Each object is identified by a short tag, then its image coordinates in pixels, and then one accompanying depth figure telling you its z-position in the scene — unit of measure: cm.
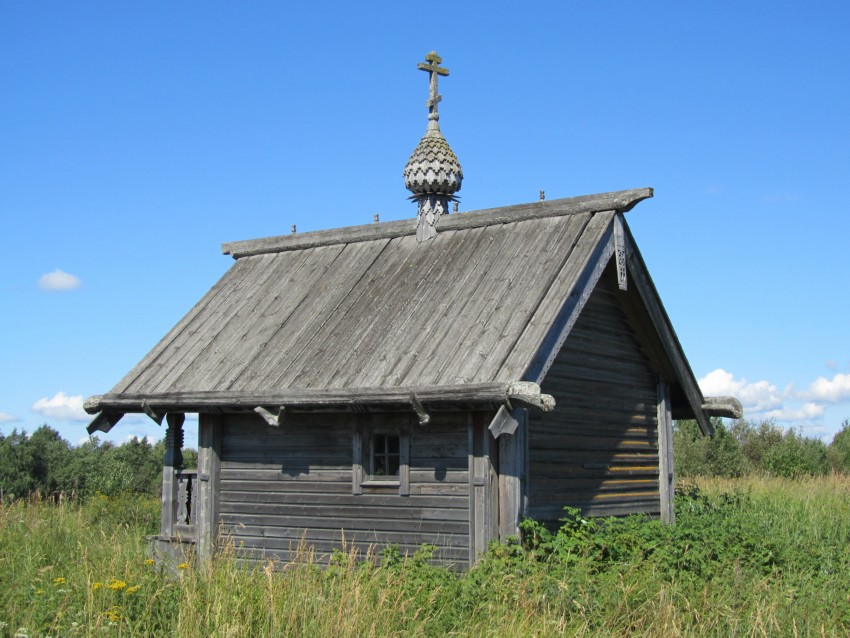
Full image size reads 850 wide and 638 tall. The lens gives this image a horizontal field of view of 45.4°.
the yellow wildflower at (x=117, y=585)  808
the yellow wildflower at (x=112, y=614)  775
